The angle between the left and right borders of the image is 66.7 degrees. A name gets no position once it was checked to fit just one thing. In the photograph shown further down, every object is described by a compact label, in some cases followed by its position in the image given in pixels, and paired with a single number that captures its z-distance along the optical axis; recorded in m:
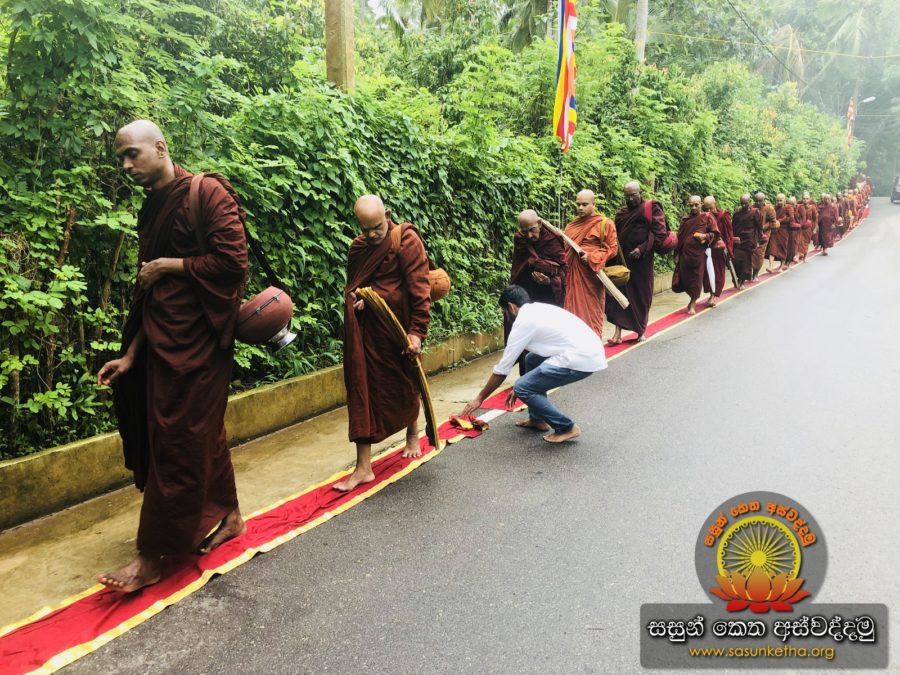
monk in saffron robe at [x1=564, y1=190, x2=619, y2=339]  7.90
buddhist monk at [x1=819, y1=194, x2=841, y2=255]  22.91
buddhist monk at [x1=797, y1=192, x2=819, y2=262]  20.06
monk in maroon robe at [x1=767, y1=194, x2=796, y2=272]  18.44
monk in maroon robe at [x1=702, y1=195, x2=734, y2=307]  12.13
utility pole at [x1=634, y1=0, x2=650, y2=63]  15.70
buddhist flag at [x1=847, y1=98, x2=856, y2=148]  46.47
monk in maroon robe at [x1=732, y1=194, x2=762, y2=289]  14.81
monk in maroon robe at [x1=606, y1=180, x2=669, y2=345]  9.12
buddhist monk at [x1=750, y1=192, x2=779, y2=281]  15.66
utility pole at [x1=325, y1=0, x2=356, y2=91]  6.43
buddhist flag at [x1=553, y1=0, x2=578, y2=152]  9.03
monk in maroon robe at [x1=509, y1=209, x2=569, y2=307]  6.49
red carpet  2.77
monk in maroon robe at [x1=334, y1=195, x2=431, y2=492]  4.46
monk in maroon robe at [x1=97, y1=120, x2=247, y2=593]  3.20
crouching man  5.15
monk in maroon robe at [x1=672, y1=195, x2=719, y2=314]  11.62
